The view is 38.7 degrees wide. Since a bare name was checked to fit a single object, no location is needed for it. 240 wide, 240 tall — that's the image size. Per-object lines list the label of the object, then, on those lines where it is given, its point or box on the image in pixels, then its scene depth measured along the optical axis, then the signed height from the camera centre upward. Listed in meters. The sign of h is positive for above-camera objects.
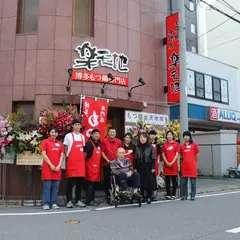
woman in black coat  8.66 -0.22
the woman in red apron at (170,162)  9.49 -0.21
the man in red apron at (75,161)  7.99 -0.17
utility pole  10.41 +2.57
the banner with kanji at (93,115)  10.16 +1.18
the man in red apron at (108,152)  8.71 +0.05
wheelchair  8.02 -0.95
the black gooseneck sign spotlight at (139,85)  11.96 +2.49
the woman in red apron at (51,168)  7.81 -0.33
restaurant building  11.02 +3.28
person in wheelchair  8.08 -0.47
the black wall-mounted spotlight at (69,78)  10.86 +2.42
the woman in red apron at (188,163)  9.36 -0.23
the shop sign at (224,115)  19.28 +2.34
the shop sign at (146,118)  11.71 +1.28
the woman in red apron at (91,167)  8.27 -0.32
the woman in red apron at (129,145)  8.95 +0.24
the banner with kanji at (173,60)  12.44 +3.46
